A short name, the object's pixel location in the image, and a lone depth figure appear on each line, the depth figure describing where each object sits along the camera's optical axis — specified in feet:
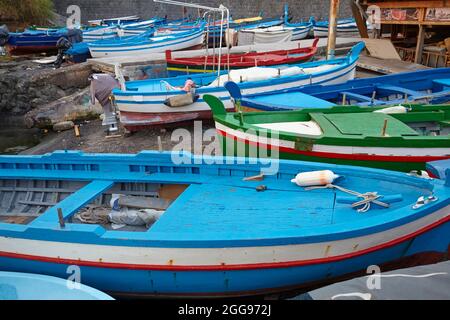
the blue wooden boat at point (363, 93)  24.21
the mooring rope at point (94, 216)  15.58
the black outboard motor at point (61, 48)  56.65
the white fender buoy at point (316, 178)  13.92
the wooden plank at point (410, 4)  36.78
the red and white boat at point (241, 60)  40.57
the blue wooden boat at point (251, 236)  11.43
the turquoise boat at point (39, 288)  10.24
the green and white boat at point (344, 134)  16.87
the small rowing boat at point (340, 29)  72.79
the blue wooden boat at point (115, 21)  93.37
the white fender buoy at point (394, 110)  20.37
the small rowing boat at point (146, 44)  57.57
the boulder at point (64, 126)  40.11
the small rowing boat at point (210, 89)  30.40
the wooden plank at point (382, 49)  44.65
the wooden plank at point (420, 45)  39.81
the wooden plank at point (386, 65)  37.79
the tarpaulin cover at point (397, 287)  7.48
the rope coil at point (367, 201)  12.44
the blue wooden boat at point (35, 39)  68.18
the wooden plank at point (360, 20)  49.59
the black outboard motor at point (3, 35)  66.41
